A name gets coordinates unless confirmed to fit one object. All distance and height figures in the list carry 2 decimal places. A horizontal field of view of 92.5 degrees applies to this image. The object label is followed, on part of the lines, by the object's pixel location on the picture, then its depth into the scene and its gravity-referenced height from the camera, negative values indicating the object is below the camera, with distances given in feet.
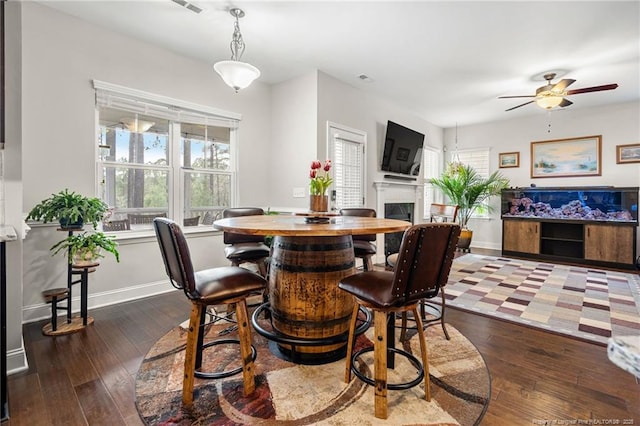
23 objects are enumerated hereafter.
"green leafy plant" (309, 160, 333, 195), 7.23 +0.64
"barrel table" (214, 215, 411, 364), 5.94 -1.51
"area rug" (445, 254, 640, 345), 8.57 -3.07
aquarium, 16.21 +0.44
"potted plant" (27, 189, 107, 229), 7.80 +0.00
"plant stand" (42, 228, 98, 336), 7.71 -2.38
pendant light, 8.14 +3.77
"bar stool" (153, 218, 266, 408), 4.80 -1.32
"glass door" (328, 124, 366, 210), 13.83 +2.15
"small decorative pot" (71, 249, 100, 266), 8.13 -1.28
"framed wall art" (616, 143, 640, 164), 16.85 +3.19
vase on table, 7.25 +0.19
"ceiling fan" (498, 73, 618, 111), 11.96 +4.82
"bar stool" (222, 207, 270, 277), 8.52 -1.08
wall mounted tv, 16.79 +3.52
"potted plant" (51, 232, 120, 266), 8.03 -0.98
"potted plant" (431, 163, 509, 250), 19.81 +1.46
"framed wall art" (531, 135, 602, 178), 18.13 +3.30
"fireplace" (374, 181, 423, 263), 16.52 +0.34
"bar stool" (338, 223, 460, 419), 4.56 -1.22
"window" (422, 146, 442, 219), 21.91 +2.86
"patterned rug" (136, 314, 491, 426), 4.81 -3.23
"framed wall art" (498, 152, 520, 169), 20.71 +3.52
